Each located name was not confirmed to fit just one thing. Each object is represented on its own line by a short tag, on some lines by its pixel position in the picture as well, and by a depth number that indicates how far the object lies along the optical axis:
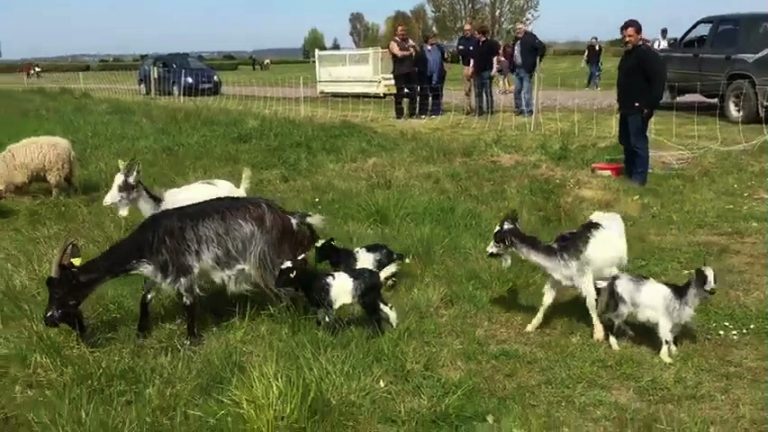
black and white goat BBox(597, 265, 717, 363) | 5.29
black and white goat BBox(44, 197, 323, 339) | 5.38
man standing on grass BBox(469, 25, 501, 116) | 17.66
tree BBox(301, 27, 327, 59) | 91.00
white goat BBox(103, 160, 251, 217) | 7.32
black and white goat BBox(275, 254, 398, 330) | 5.48
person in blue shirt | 18.75
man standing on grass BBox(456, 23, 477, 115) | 18.20
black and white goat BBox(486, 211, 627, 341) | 5.65
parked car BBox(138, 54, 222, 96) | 27.95
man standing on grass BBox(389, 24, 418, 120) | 17.67
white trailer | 26.28
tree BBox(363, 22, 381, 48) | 68.55
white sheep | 10.81
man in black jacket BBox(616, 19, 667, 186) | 9.40
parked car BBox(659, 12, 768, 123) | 16.00
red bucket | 10.74
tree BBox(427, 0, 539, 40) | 56.59
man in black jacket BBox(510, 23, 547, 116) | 17.36
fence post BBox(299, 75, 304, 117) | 20.65
